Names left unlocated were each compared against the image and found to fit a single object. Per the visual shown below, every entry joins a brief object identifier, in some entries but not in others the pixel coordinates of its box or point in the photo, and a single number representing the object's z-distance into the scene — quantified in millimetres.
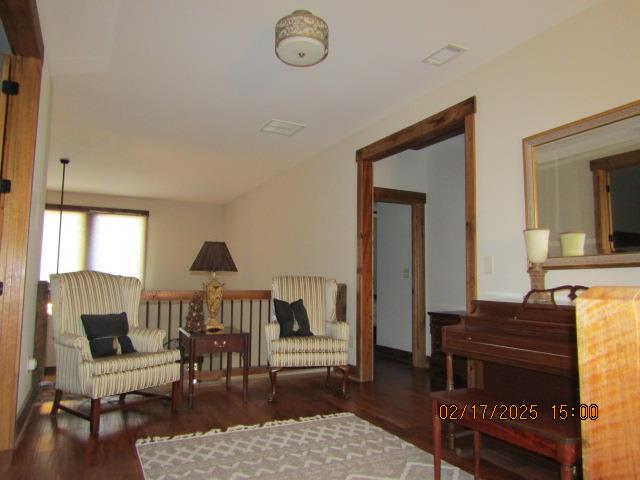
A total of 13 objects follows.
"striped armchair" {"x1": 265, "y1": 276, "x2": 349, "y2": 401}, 3678
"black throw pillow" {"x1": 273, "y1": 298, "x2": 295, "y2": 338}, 3897
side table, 3438
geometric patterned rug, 2242
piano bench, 1636
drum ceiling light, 2379
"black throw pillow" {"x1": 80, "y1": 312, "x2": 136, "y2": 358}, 3105
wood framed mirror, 2338
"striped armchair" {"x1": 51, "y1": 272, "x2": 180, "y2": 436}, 2818
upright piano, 2084
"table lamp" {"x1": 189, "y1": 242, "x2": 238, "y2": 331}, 3801
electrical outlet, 3109
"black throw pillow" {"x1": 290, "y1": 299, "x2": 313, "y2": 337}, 3957
